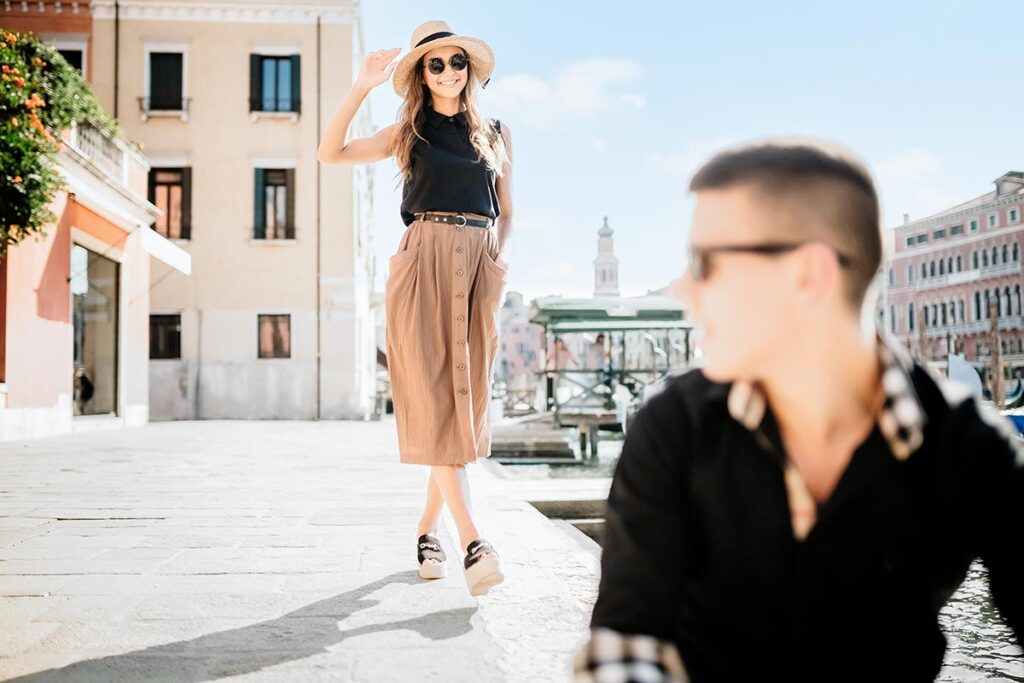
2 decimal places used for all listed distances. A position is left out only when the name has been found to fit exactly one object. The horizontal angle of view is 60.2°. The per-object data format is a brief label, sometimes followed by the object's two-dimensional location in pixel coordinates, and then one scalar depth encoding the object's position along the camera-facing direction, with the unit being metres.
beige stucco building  21.19
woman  2.63
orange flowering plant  9.16
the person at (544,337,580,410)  17.42
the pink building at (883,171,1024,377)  59.81
